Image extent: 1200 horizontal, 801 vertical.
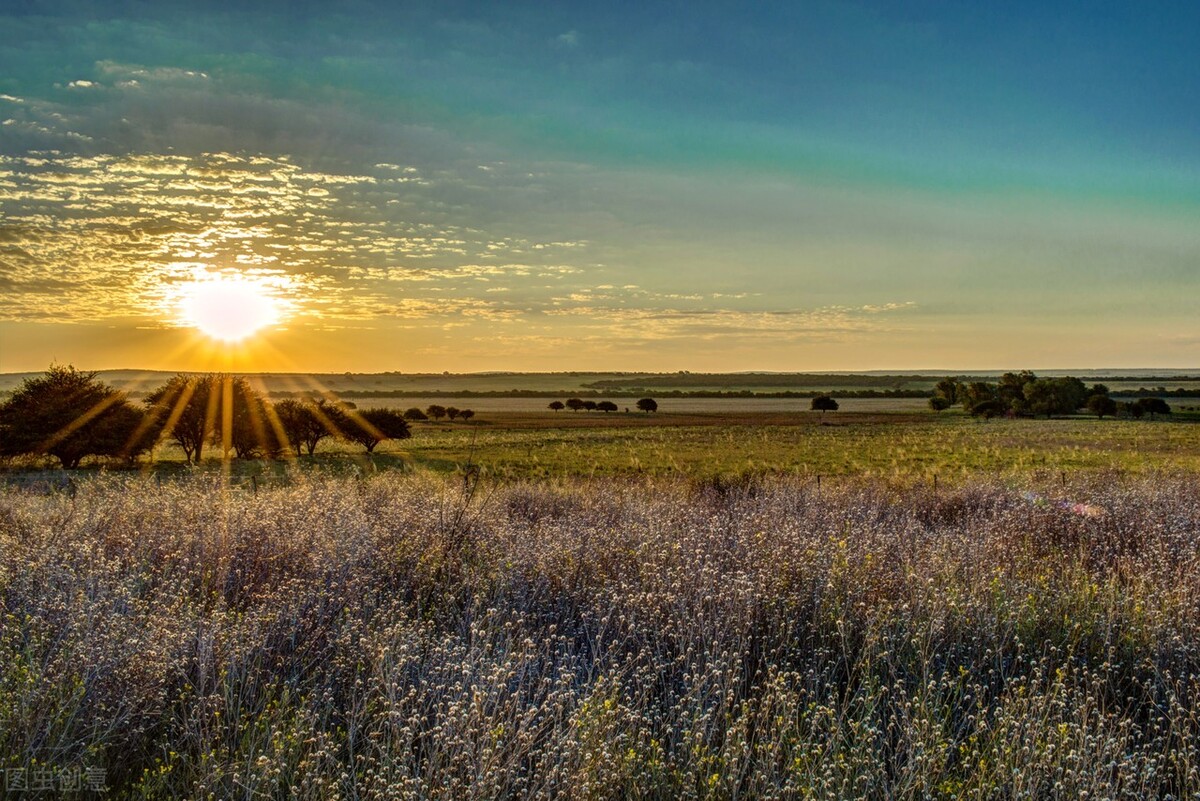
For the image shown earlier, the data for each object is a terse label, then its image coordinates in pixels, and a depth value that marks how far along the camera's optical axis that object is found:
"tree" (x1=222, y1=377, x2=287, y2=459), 39.44
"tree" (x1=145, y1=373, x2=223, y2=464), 35.53
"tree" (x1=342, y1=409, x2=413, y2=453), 46.47
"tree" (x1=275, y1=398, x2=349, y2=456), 41.78
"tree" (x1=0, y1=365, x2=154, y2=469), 30.86
